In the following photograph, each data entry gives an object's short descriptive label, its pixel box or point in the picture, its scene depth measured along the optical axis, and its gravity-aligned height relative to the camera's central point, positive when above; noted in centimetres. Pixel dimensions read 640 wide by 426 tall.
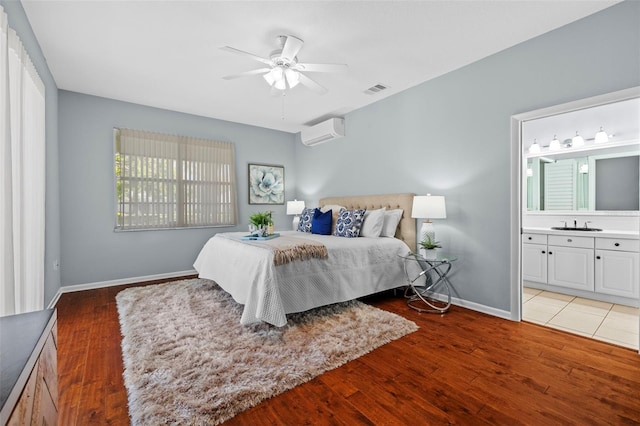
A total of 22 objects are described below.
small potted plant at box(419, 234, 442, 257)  310 -40
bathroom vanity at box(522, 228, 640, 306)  309 -63
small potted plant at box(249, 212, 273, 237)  339 -14
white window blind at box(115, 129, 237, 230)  421 +52
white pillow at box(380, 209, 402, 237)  372 -15
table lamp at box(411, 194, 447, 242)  314 +1
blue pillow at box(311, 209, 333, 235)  408 -16
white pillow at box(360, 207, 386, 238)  370 -16
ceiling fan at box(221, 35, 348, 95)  244 +137
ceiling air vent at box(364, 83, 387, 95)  371 +165
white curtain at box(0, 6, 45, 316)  163 +26
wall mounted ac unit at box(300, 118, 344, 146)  479 +142
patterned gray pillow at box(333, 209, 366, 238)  371 -16
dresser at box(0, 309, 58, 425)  60 -37
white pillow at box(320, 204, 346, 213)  457 +7
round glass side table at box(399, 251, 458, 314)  310 -89
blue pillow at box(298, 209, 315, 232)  436 -12
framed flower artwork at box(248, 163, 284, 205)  547 +58
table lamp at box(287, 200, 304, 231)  535 +10
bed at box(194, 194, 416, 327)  249 -61
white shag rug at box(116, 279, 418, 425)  162 -105
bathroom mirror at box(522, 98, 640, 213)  340 +68
